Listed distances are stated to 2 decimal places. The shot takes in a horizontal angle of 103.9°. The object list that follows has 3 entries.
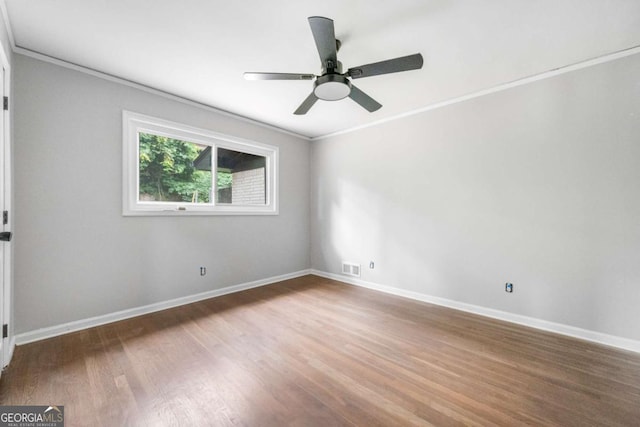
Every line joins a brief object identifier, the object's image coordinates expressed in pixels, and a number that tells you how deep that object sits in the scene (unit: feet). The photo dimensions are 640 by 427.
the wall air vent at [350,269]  13.85
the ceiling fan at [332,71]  5.41
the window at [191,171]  9.50
